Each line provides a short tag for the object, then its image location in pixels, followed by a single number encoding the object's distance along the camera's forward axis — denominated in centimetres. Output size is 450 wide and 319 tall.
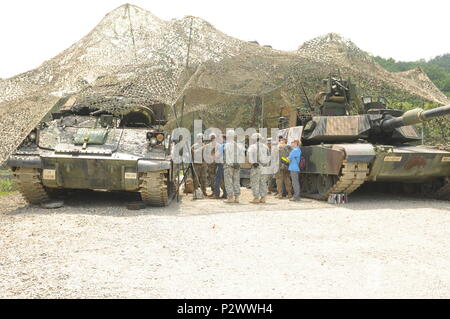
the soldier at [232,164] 1086
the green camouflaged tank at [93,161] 912
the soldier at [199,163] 1246
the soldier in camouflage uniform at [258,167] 1110
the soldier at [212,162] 1221
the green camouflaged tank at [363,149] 1080
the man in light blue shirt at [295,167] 1212
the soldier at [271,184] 1355
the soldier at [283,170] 1270
